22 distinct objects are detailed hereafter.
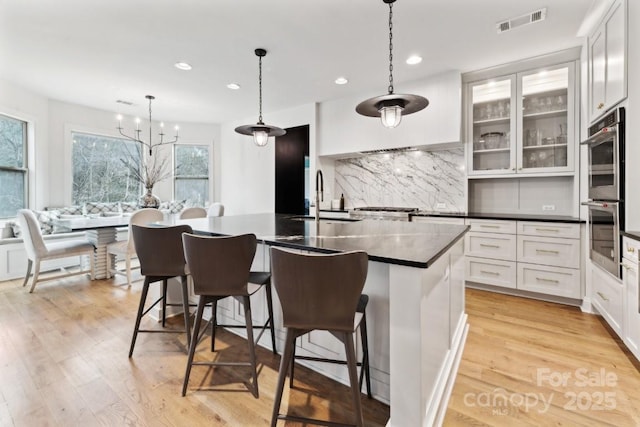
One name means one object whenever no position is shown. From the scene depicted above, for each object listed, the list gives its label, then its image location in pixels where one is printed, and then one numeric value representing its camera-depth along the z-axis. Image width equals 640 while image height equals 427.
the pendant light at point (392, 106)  1.97
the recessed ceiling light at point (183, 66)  3.45
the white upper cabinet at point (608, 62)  2.21
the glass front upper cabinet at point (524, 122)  3.28
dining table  3.86
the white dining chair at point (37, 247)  3.47
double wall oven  2.24
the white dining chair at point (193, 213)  3.84
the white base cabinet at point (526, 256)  2.99
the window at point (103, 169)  5.24
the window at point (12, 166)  4.18
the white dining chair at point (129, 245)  3.51
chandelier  5.67
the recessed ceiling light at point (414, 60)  3.28
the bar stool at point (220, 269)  1.62
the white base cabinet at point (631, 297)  1.93
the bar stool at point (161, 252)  1.99
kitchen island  1.27
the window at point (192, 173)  6.48
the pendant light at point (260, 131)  2.89
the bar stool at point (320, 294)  1.22
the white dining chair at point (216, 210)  4.64
